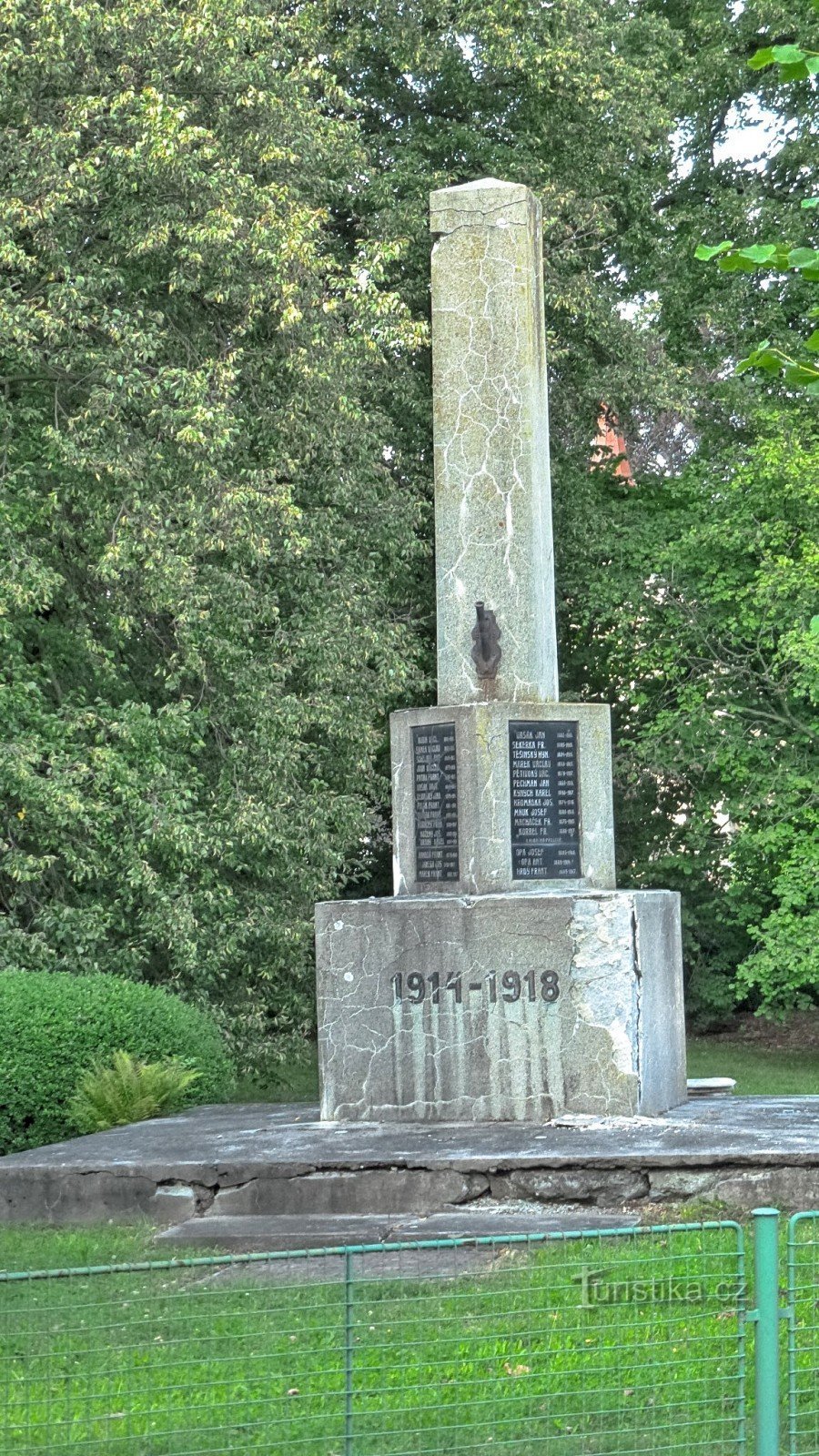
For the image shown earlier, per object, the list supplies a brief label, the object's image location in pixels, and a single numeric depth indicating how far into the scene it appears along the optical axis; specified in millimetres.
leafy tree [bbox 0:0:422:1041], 16047
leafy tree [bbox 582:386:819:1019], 22609
